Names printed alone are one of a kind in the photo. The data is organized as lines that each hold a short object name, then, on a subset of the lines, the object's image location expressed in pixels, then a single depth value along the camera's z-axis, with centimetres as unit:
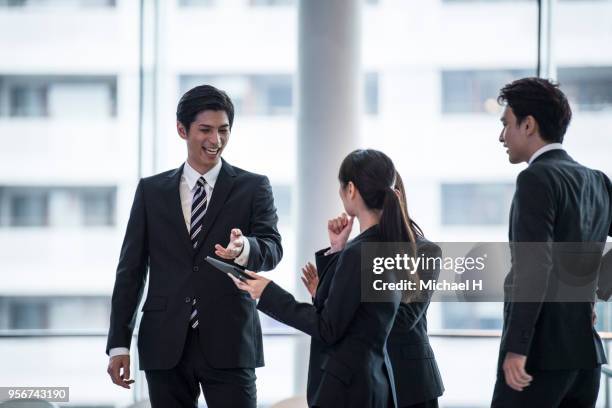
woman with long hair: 663
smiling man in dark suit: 704
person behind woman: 712
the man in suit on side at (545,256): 672
